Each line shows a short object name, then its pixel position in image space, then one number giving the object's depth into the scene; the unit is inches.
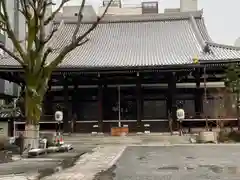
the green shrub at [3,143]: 670.3
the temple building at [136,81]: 1047.5
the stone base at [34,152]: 596.8
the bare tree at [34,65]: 625.3
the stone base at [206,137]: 826.8
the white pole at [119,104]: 1127.0
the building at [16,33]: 1252.8
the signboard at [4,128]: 1013.2
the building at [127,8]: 1555.1
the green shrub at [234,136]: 866.5
